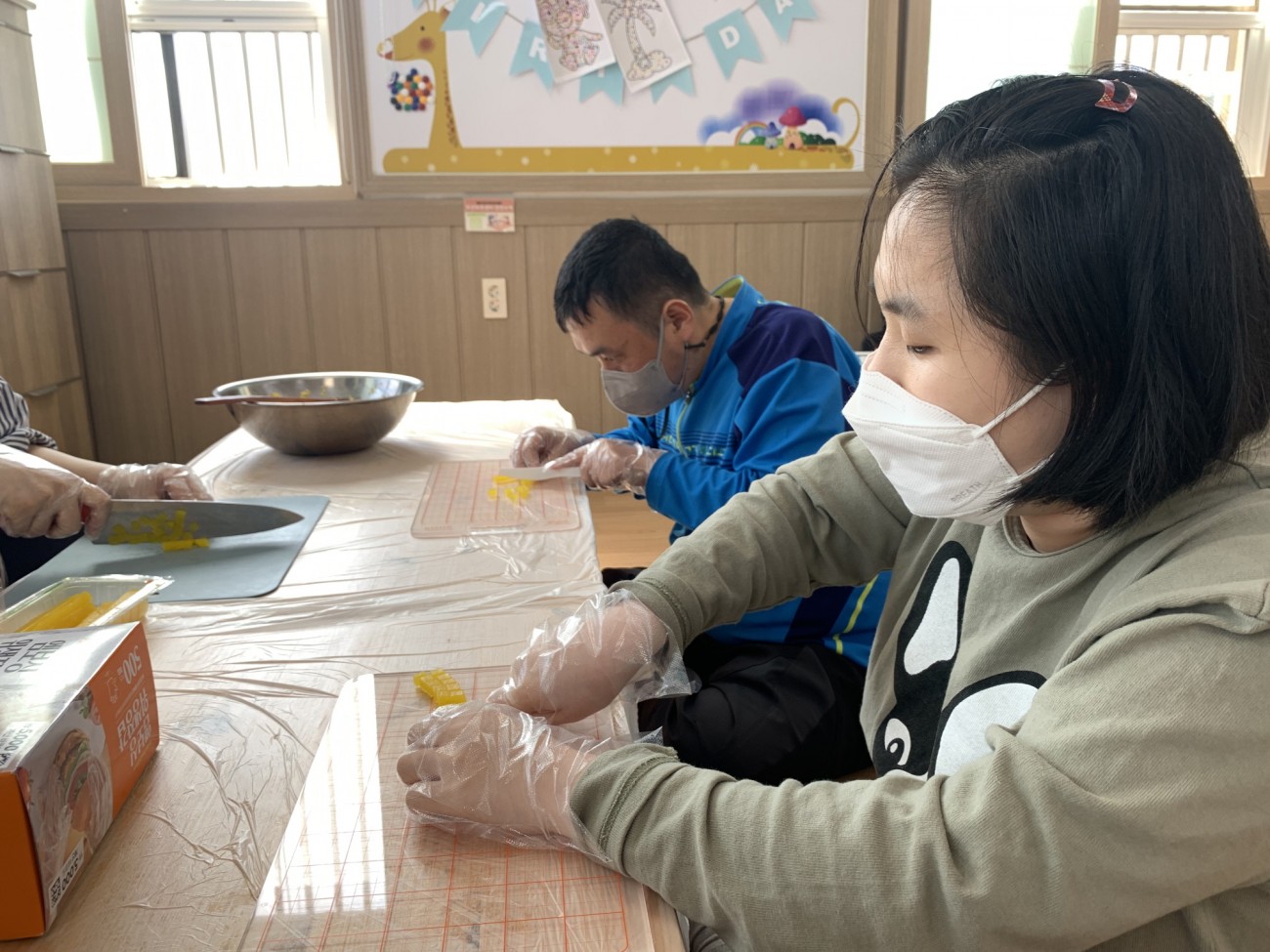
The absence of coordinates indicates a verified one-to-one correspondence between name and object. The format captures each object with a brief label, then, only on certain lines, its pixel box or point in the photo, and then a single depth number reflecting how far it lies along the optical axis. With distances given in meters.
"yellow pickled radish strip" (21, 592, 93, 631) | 0.76
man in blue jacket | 1.12
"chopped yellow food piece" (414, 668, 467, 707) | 0.72
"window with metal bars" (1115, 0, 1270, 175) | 2.79
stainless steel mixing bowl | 1.44
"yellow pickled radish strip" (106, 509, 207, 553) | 1.09
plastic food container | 0.76
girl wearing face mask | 0.44
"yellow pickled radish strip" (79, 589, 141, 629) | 0.77
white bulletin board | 2.46
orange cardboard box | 0.46
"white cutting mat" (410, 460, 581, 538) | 1.17
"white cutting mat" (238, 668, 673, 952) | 0.49
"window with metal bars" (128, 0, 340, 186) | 2.52
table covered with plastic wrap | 0.52
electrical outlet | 2.62
